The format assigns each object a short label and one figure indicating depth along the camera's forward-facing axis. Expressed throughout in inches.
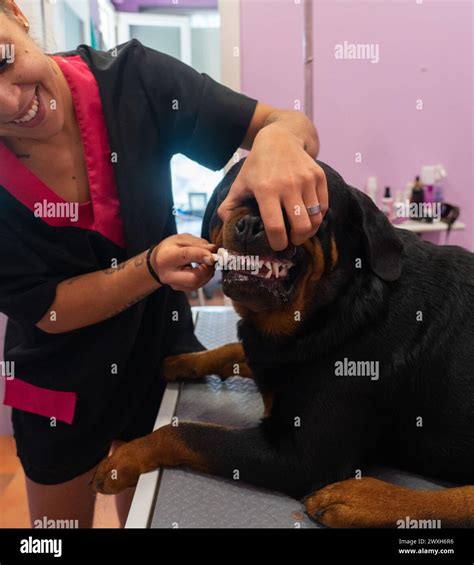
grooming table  33.3
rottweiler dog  35.7
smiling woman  39.2
